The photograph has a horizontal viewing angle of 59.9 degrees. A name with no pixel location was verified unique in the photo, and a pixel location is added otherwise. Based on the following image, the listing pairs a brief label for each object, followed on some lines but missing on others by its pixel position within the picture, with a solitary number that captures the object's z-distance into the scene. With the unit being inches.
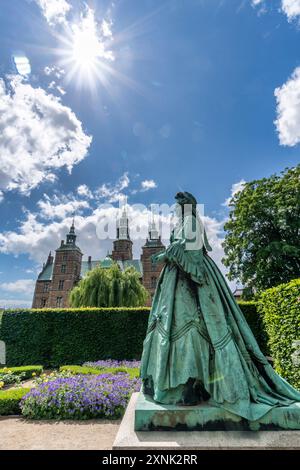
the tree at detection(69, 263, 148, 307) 827.4
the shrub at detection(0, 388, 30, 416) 214.1
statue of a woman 94.3
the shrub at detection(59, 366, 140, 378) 324.5
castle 1824.6
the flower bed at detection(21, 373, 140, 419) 191.9
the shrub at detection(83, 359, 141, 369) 406.0
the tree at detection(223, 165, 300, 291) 633.6
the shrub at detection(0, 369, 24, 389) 356.5
